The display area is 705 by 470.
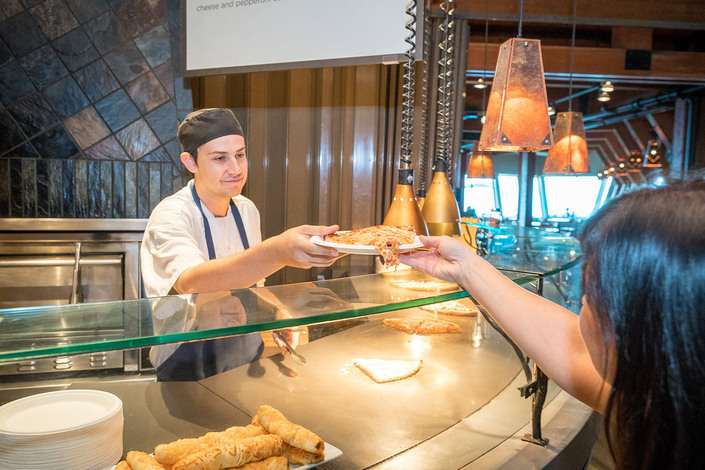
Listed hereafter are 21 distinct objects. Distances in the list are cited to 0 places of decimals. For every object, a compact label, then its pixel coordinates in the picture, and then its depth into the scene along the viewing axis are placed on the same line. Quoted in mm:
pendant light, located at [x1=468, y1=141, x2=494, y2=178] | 6820
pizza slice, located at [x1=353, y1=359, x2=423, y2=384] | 1491
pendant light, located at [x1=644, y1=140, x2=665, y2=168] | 9352
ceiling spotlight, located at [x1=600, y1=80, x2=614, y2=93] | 6353
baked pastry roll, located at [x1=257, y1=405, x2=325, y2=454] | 1005
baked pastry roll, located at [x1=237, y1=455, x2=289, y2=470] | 968
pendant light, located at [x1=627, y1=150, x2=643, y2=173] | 10250
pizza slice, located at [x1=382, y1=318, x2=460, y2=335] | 1843
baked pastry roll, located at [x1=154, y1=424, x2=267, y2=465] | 972
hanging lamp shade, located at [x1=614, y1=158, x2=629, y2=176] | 10812
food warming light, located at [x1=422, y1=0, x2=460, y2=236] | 1880
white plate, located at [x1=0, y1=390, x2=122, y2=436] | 938
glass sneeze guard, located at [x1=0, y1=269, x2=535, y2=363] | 841
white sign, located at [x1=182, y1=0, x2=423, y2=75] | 2576
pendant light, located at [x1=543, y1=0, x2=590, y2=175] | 4531
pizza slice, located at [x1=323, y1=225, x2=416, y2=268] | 1241
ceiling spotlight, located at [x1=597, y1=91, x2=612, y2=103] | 7402
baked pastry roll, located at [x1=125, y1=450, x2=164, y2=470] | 916
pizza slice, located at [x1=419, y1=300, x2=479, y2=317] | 2010
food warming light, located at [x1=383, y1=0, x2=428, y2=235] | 1545
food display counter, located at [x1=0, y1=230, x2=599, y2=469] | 1000
